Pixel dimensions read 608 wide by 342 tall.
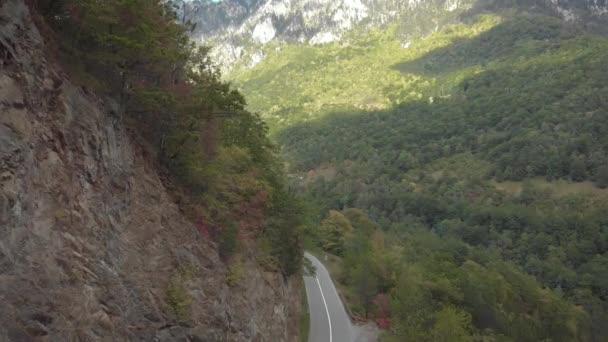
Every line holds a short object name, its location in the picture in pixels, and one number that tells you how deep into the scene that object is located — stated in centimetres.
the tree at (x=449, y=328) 3158
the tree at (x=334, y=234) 6656
